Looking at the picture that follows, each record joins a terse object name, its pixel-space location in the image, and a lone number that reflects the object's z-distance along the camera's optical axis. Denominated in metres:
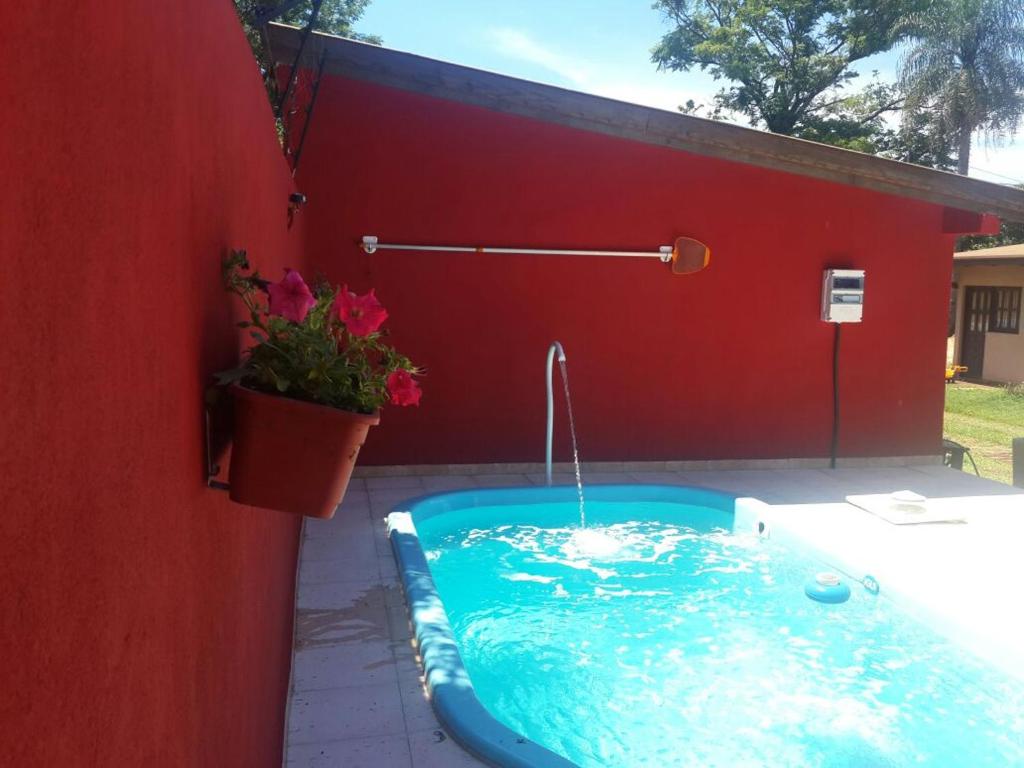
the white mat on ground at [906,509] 5.26
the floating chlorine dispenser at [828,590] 4.55
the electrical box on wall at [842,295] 6.95
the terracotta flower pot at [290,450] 1.51
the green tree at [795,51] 21.05
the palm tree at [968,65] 20.34
